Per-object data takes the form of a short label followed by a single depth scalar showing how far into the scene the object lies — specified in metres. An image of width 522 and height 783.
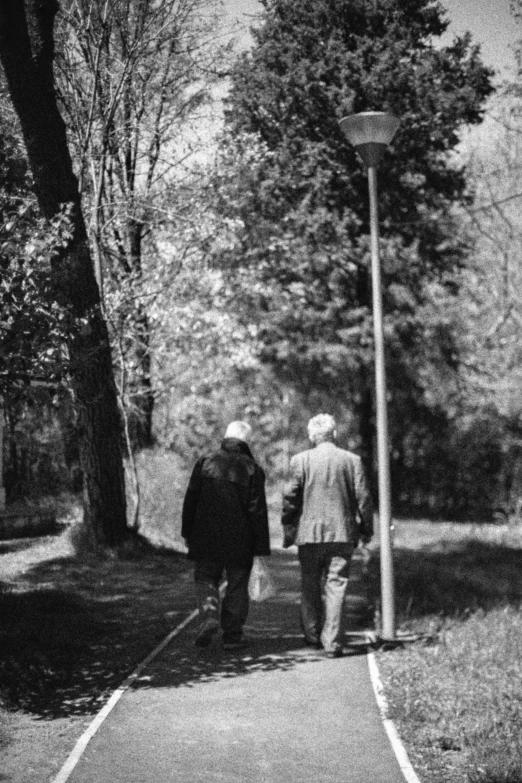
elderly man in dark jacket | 8.99
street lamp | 9.52
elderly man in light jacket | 8.85
